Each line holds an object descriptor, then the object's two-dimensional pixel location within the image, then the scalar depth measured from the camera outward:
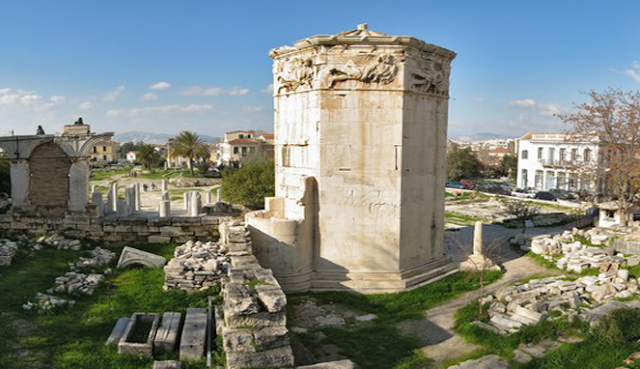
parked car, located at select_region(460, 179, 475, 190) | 45.57
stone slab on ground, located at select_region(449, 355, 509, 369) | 7.17
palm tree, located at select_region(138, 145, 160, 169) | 58.44
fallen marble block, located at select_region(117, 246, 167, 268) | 11.12
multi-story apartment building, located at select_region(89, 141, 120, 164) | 88.29
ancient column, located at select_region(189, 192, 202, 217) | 18.06
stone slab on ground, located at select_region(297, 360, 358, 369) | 5.97
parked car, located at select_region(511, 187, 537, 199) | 38.44
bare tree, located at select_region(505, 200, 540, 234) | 25.06
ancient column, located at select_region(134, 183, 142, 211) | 20.21
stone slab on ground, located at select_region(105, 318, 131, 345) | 6.91
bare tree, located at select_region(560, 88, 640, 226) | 20.09
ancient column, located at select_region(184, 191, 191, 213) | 21.81
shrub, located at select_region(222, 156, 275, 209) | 26.92
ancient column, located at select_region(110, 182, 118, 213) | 17.64
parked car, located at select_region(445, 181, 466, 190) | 45.94
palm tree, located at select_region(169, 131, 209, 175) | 51.72
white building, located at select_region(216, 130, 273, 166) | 68.62
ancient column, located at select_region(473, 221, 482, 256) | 13.66
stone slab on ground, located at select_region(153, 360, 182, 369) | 6.12
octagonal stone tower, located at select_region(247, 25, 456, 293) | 11.14
